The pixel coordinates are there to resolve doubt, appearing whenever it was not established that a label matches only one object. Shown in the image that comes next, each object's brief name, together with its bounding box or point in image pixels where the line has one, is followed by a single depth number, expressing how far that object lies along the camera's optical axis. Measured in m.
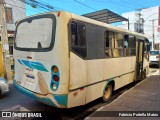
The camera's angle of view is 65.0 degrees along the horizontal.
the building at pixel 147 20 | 30.21
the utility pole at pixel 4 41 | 6.81
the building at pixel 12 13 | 11.51
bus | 2.86
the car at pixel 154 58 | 11.77
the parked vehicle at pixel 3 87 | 4.66
